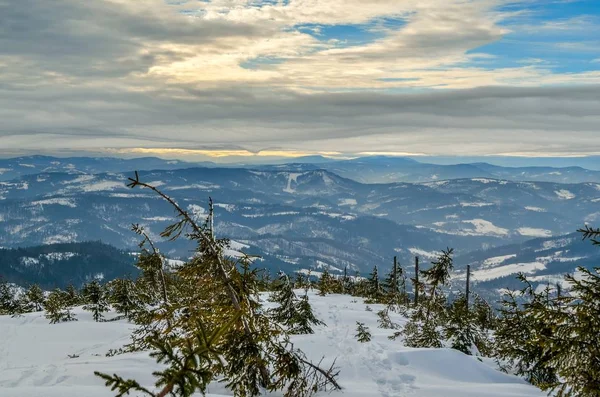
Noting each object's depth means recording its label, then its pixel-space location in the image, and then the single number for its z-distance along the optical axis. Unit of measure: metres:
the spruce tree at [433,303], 15.43
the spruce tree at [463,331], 14.25
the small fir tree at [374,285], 43.64
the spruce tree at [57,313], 24.78
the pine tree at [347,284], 52.46
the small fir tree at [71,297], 36.56
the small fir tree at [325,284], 41.60
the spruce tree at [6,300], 37.97
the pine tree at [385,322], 21.76
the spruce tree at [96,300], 26.86
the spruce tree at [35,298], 38.56
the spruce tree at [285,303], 18.23
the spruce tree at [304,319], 17.75
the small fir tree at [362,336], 15.18
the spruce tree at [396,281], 42.51
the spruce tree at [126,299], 26.31
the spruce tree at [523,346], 10.49
